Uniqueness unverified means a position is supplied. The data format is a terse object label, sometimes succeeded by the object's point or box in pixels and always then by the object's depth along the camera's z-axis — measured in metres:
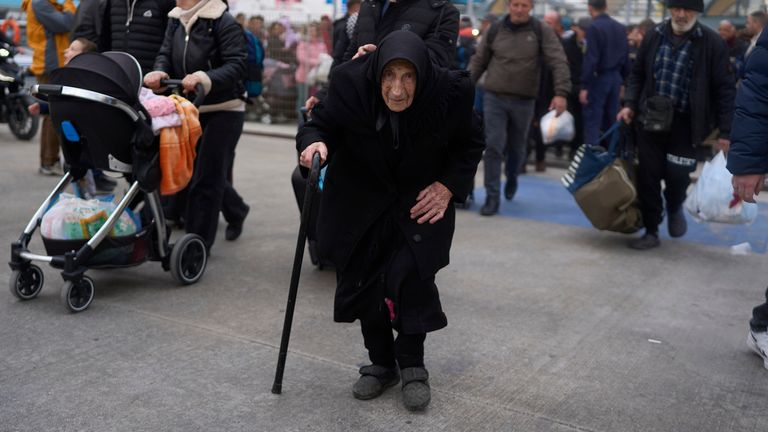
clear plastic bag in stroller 4.98
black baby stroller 4.79
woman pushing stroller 5.72
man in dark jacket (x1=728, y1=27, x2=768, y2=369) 4.19
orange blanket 5.11
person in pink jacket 15.16
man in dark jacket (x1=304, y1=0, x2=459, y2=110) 5.16
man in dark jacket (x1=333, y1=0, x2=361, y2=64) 5.95
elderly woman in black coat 3.54
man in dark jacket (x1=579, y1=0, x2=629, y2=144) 10.31
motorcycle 11.17
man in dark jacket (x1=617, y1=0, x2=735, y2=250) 6.42
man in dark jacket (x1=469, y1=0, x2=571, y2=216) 7.99
